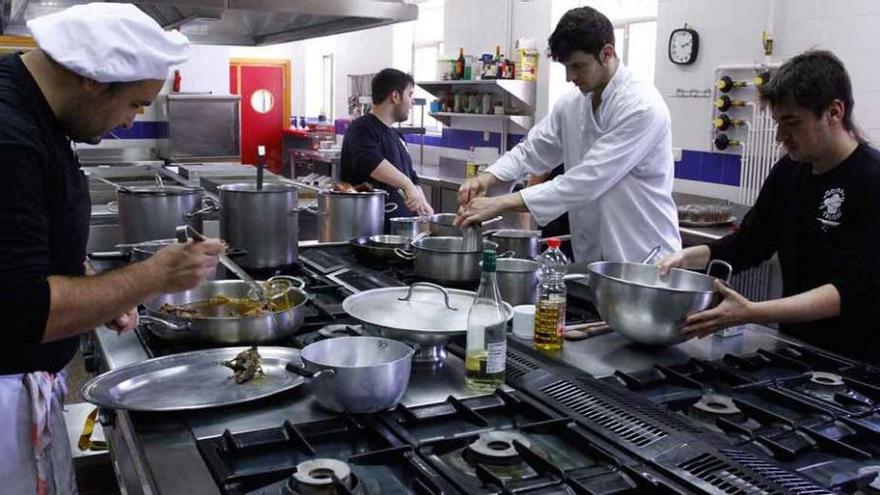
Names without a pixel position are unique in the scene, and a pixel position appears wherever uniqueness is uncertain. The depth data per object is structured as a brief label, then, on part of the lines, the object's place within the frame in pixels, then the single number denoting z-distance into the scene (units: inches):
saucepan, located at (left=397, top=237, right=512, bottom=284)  86.4
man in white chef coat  101.3
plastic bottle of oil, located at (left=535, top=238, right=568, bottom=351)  70.4
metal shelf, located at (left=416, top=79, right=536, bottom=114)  245.8
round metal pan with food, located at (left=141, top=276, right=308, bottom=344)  67.5
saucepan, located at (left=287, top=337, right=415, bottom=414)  53.4
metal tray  56.1
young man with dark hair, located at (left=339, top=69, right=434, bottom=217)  151.8
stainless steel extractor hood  125.3
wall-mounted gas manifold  179.5
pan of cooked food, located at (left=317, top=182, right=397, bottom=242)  117.4
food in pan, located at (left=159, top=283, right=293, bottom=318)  74.7
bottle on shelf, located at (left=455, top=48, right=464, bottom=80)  266.1
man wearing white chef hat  50.3
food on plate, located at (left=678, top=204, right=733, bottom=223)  165.8
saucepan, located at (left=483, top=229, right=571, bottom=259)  97.3
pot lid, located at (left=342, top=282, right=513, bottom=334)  68.9
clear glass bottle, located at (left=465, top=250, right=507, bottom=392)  60.6
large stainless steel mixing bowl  66.1
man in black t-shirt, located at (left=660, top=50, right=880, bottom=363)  69.6
